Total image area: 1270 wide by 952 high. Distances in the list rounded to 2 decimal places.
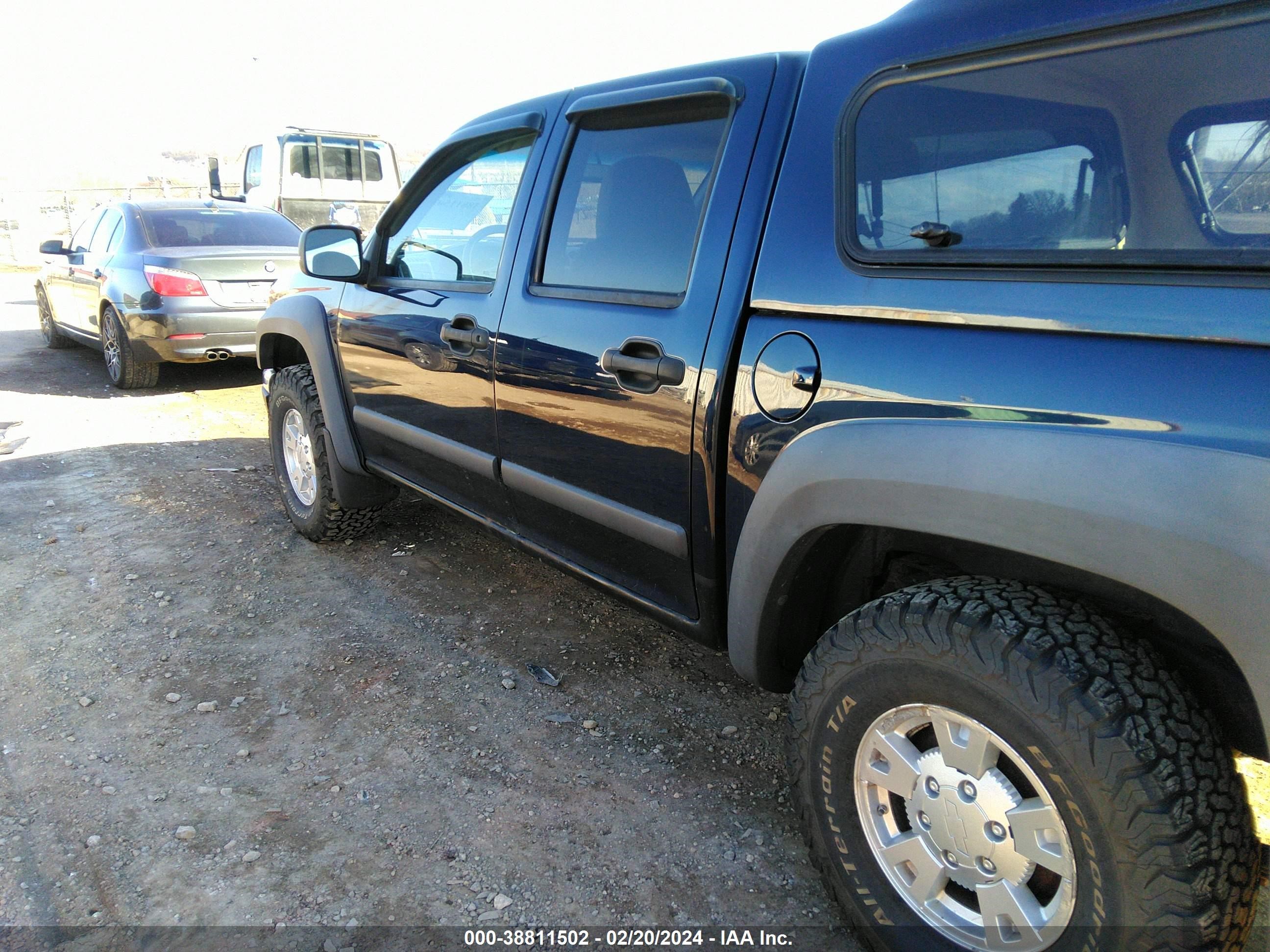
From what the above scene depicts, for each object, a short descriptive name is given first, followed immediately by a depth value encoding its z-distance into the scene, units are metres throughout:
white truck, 11.87
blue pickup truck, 1.37
